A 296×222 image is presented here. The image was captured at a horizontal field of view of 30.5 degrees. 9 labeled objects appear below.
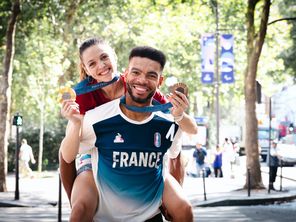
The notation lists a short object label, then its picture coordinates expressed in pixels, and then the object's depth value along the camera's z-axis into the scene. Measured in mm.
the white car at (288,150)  15955
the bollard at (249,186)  14929
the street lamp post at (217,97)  30258
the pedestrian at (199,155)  21544
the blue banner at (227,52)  24203
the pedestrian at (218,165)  23198
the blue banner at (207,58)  26418
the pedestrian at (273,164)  16432
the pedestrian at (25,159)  23080
